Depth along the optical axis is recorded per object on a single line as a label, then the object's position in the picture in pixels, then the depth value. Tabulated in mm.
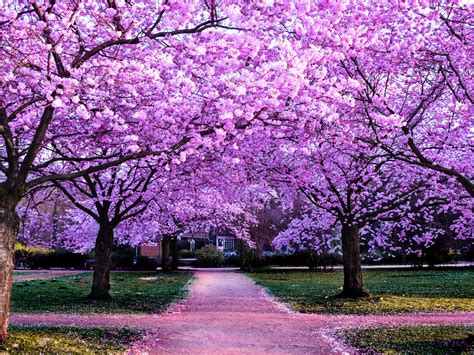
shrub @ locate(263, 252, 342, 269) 38875
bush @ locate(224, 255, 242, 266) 42819
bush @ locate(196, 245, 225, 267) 41969
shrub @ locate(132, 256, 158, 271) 37938
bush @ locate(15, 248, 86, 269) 39562
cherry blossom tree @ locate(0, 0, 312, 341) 7547
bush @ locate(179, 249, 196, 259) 53281
